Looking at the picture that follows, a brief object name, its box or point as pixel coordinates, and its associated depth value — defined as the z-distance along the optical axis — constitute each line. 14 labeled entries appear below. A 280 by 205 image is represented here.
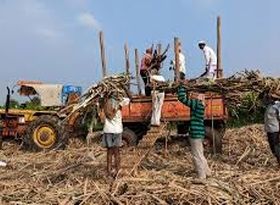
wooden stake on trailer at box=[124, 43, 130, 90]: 6.32
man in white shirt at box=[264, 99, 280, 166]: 4.26
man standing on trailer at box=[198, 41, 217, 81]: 5.51
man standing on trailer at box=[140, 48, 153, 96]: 5.72
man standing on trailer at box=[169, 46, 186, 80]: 5.60
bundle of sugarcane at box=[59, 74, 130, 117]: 3.86
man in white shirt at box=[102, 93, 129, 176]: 3.87
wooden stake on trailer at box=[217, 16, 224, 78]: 5.54
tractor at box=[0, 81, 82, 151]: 5.91
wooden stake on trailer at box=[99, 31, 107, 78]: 6.00
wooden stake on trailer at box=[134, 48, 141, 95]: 5.81
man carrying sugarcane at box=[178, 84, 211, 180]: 3.71
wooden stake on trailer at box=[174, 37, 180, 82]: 5.47
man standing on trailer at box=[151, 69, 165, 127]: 5.49
